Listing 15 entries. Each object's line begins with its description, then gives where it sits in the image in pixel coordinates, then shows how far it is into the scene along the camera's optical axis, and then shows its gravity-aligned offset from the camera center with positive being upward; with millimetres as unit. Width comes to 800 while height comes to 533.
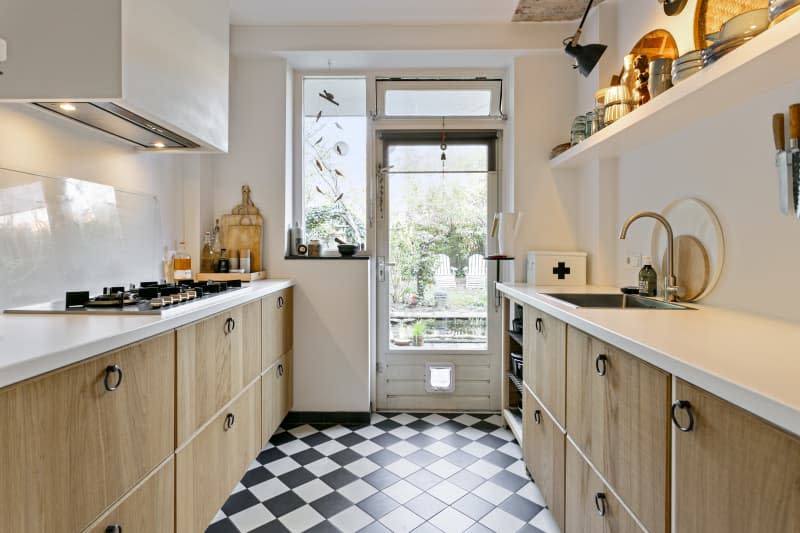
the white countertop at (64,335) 828 -163
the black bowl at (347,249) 2928 +136
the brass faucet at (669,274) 1778 -19
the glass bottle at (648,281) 1960 -53
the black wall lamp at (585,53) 1987 +1004
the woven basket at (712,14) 1559 +970
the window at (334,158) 3127 +806
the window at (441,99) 3086 +1221
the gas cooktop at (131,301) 1401 -116
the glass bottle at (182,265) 2436 +22
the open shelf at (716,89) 1045 +573
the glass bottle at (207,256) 2803 +84
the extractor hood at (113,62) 1270 +661
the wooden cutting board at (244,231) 2883 +255
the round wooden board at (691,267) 1735 +11
